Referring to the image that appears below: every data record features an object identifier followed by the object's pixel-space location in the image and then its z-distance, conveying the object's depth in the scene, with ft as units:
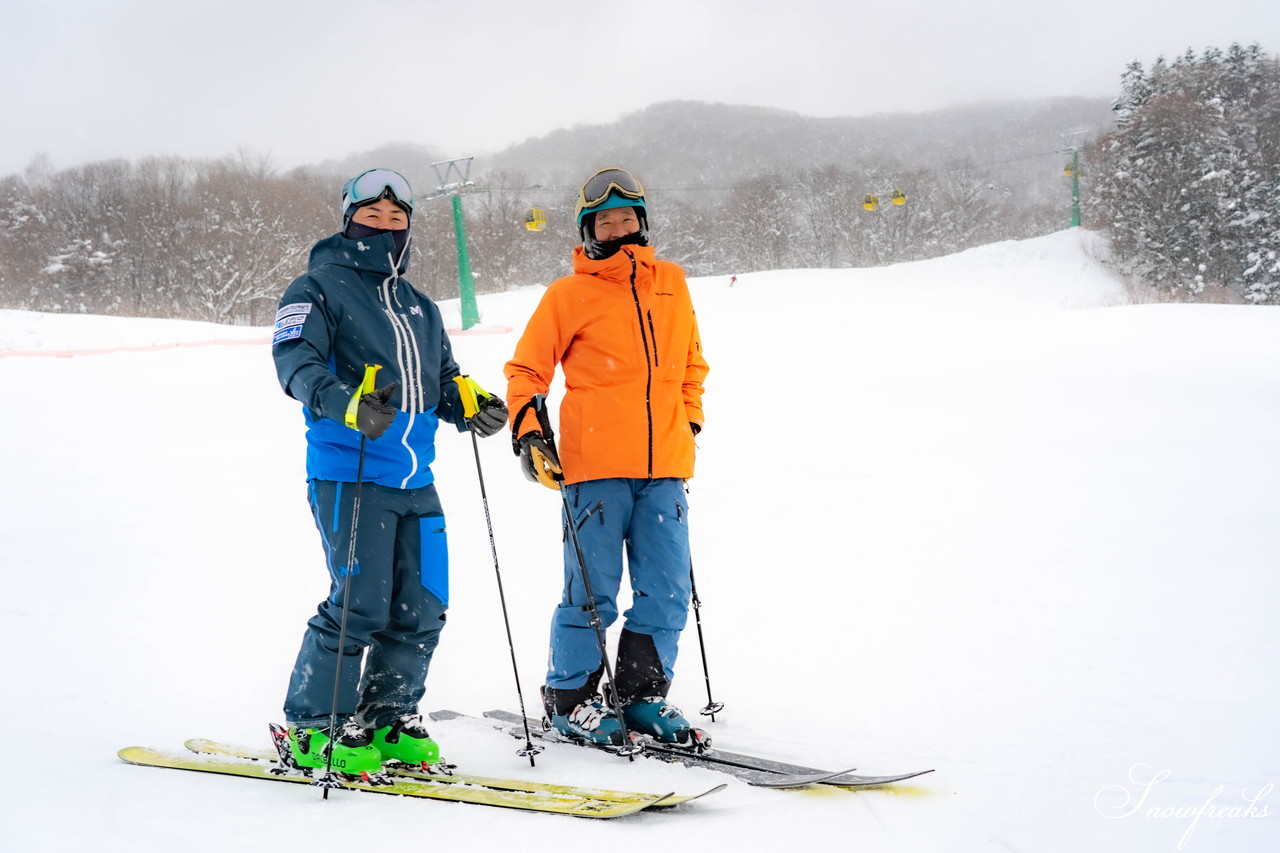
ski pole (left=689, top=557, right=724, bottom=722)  11.09
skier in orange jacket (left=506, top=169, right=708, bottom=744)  10.37
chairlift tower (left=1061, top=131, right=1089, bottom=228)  125.90
